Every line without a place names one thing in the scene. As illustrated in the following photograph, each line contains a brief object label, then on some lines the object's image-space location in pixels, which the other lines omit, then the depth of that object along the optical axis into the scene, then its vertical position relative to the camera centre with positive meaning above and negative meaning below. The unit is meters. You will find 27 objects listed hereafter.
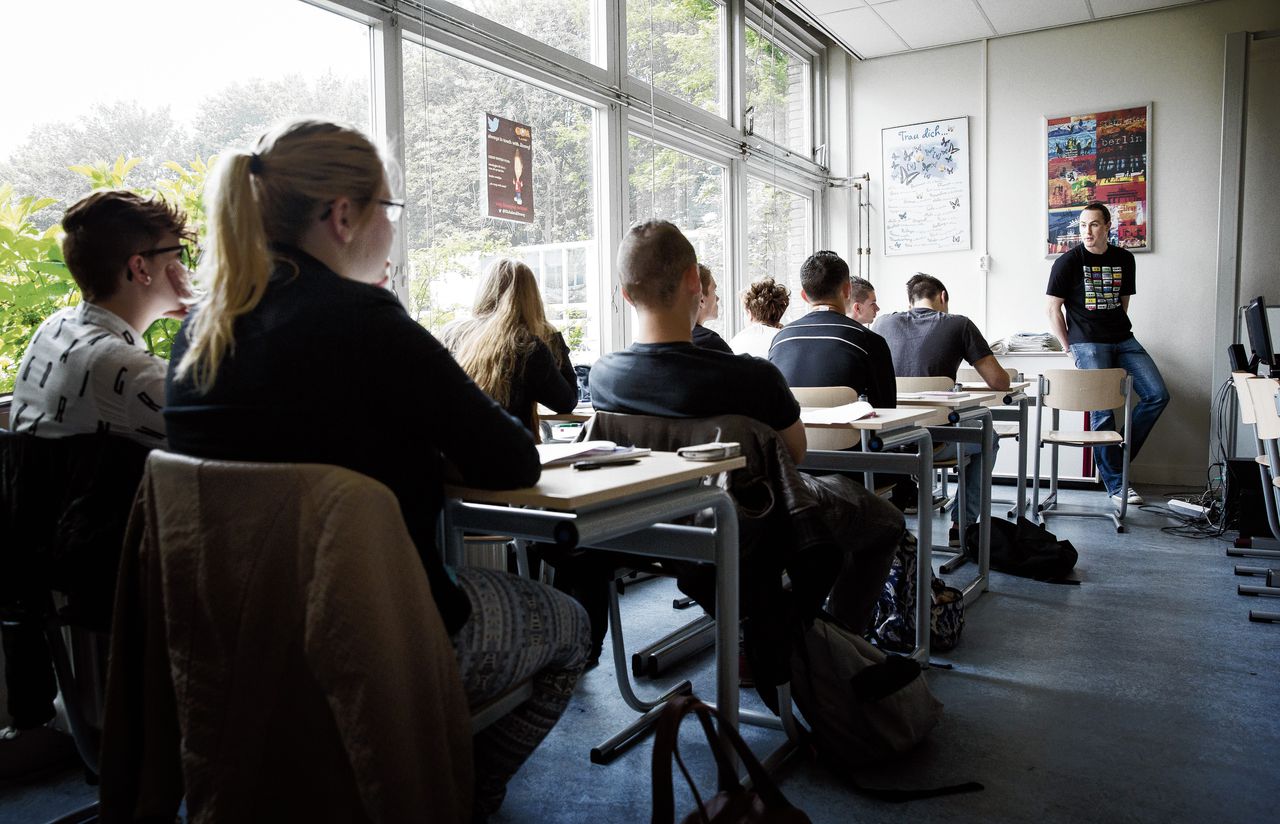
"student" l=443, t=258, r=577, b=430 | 2.58 +0.01
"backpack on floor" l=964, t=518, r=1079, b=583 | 3.52 -0.81
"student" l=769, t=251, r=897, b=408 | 3.10 -0.01
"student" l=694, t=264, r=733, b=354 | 3.01 +0.13
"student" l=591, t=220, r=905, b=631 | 1.80 -0.05
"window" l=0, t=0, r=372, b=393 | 2.16 +0.75
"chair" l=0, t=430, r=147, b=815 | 1.43 -0.29
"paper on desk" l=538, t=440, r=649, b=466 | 1.48 -0.17
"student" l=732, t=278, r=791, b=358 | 4.11 +0.16
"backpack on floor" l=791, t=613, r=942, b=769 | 1.95 -0.74
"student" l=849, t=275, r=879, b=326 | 4.89 +0.22
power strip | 4.72 -0.88
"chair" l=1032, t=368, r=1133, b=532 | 4.75 -0.29
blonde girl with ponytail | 1.09 -0.02
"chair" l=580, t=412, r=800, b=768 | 1.72 -0.25
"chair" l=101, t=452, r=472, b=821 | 1.01 -0.33
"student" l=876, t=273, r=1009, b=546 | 4.01 -0.01
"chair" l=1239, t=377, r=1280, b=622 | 2.88 -0.29
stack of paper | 5.89 -0.02
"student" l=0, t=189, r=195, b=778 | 1.51 +0.02
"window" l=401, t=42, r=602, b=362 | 3.48 +0.64
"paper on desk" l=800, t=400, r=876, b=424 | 2.22 -0.17
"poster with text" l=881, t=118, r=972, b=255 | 6.54 +1.10
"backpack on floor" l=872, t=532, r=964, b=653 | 2.67 -0.77
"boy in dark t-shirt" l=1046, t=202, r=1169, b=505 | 5.39 +0.16
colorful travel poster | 5.95 +1.07
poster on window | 3.78 +0.75
